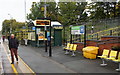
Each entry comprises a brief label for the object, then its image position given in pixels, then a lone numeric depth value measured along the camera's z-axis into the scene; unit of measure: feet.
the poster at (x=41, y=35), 41.27
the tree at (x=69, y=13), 66.16
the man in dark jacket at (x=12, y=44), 20.46
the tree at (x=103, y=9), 46.02
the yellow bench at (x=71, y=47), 25.27
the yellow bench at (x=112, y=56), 15.74
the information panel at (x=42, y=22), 30.29
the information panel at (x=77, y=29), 26.39
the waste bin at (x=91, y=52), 21.90
